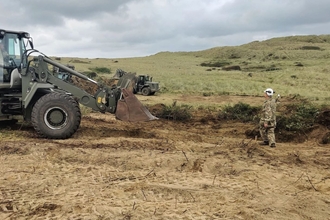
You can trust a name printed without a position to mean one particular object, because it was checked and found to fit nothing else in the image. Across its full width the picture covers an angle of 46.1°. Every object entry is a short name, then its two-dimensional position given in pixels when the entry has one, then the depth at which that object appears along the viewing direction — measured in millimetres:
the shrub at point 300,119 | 11649
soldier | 9695
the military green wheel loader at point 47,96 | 9680
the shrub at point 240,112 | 13859
